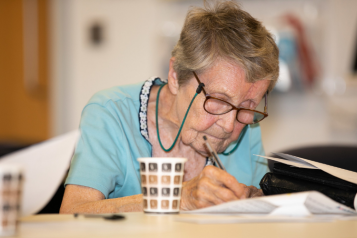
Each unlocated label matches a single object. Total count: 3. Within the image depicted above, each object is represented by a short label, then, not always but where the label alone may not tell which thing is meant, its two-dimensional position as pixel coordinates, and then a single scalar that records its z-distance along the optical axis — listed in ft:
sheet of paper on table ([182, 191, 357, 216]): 5.58
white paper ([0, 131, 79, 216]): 5.05
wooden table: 5.12
